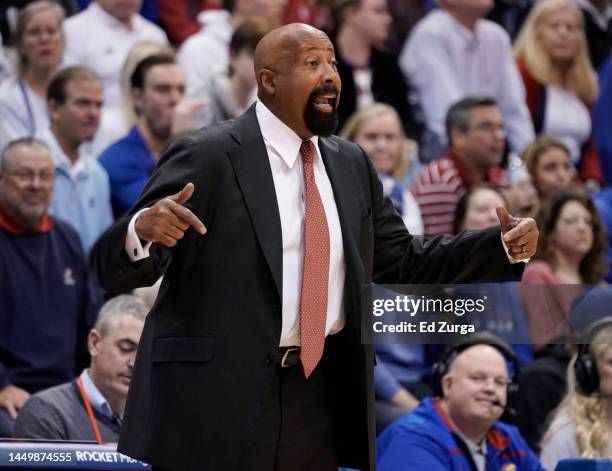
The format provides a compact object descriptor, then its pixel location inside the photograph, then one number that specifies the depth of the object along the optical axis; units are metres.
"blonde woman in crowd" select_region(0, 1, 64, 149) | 14.66
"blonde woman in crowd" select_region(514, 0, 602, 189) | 18.34
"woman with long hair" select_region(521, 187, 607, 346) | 14.19
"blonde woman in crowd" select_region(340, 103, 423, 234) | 15.05
